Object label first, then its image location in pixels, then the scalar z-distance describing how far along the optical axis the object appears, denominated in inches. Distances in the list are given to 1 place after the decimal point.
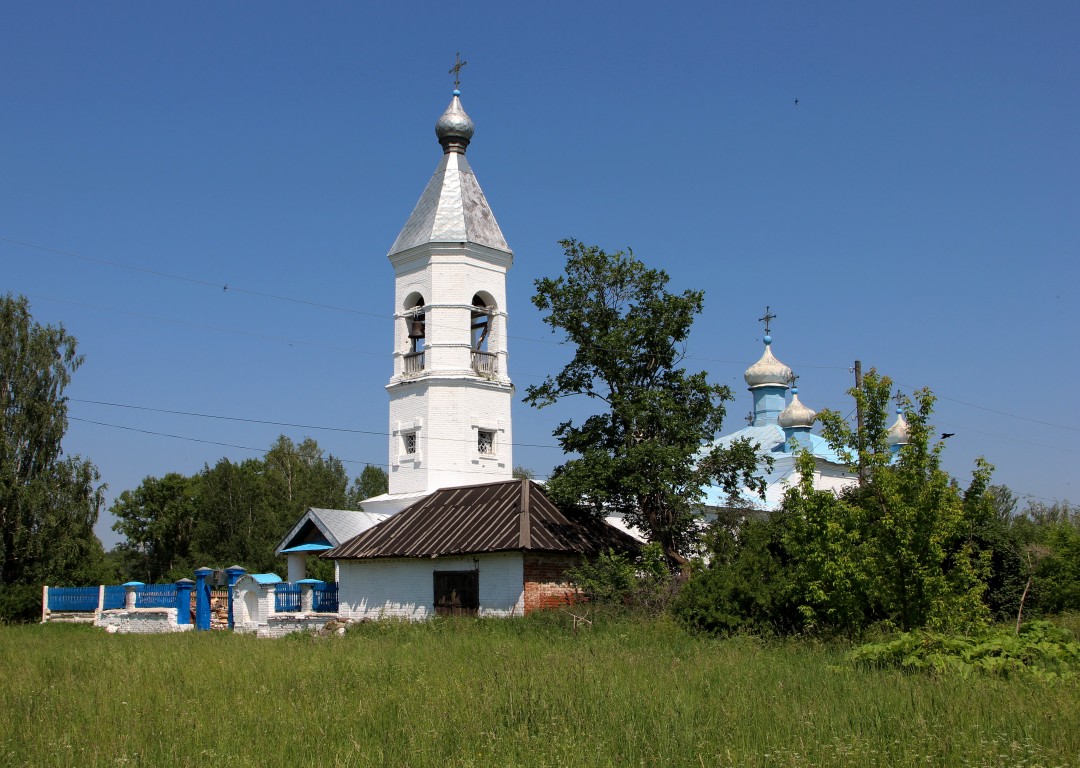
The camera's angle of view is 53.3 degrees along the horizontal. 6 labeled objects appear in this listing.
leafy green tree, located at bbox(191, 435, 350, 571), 1868.8
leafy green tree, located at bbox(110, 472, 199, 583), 1893.5
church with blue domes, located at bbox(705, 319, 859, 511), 1521.9
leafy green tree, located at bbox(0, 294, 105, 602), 1272.1
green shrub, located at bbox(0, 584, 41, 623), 1154.0
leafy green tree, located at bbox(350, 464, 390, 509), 2518.5
